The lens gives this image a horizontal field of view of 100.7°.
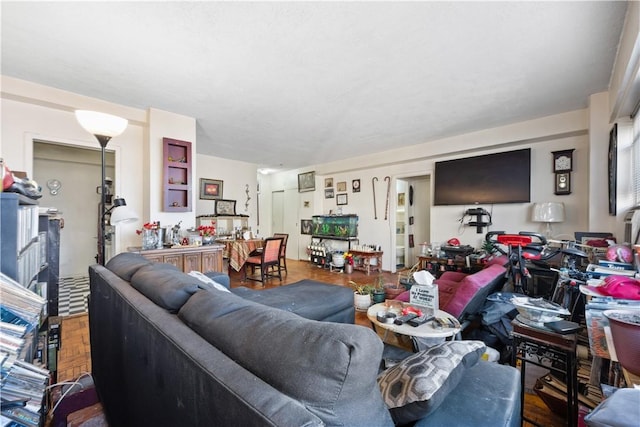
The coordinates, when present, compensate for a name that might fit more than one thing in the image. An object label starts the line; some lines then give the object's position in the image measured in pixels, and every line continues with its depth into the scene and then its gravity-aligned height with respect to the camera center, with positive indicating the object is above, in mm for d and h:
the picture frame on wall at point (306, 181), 7211 +837
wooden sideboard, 3182 -584
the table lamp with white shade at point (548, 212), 3732 +4
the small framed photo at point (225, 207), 6297 +106
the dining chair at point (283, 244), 5252 -661
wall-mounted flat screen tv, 4090 +553
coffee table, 1686 -778
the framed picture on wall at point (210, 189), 6143 +535
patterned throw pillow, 791 -539
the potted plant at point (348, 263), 5789 -1126
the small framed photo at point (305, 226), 7344 -399
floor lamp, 2047 +669
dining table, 4844 -738
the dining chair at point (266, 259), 4848 -903
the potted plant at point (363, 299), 3100 -1022
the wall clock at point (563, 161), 3758 +744
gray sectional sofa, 579 -400
